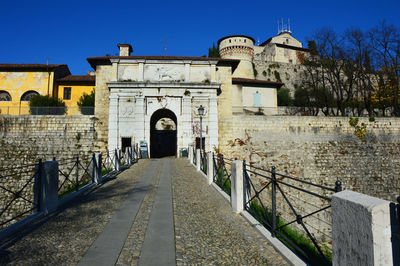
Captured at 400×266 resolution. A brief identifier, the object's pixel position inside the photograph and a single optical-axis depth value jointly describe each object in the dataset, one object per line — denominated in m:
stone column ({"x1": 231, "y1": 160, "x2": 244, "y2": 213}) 5.89
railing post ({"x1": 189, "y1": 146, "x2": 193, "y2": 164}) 16.48
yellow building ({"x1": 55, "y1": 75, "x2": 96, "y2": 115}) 26.77
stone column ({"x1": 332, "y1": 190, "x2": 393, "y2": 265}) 1.97
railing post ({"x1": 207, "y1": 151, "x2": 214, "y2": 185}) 9.36
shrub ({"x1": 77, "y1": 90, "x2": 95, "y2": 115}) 21.89
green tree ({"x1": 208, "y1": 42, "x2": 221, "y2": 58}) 52.44
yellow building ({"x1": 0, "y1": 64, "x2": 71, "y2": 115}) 25.19
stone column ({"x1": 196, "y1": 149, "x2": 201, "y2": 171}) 12.61
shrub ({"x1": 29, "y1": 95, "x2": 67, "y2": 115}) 20.81
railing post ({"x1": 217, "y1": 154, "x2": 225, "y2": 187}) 8.10
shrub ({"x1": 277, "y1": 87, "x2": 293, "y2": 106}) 37.81
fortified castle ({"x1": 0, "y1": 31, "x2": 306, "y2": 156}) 20.98
